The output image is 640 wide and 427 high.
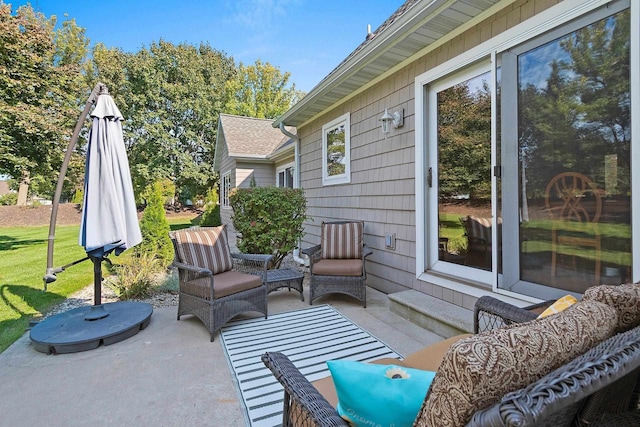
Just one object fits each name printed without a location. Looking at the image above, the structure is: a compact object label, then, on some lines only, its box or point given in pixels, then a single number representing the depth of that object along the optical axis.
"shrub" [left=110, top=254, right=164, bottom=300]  4.69
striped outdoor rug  2.27
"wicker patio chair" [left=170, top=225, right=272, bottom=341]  3.36
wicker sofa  0.66
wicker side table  4.52
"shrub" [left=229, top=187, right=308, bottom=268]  5.53
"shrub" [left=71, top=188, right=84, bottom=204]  23.61
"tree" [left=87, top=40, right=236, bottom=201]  20.05
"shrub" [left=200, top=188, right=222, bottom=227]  14.01
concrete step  3.07
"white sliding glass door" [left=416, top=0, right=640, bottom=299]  2.30
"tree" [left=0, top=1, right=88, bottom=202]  8.10
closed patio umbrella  3.11
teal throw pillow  0.97
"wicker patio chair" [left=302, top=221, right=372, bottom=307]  4.20
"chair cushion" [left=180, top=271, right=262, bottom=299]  3.38
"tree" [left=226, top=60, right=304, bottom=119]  23.78
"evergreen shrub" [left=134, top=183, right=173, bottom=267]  6.22
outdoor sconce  4.34
